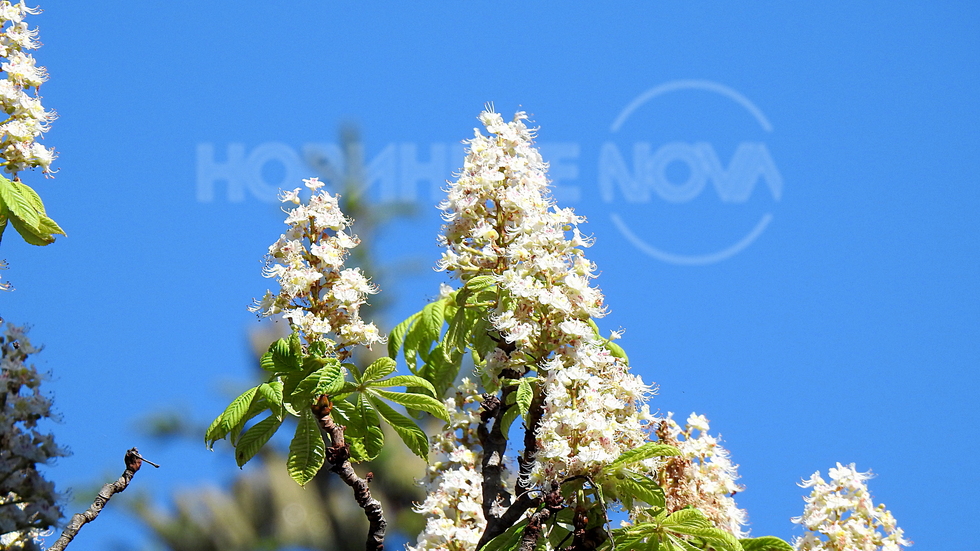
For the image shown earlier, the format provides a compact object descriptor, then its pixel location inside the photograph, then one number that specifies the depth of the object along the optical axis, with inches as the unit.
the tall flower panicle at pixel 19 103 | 388.5
